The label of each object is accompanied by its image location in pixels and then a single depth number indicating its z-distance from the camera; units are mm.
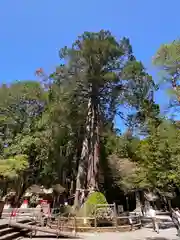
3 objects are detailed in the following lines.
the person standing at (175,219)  6186
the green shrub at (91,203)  9671
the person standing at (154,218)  8740
